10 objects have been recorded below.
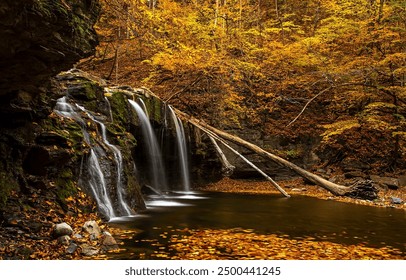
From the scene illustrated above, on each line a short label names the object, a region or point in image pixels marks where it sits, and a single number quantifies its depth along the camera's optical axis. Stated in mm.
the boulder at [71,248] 5134
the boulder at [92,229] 5942
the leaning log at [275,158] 14484
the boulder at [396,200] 12516
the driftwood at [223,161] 16509
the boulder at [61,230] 5601
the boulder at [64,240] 5379
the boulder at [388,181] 15469
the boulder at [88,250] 5204
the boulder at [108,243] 5569
